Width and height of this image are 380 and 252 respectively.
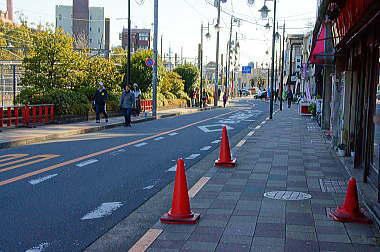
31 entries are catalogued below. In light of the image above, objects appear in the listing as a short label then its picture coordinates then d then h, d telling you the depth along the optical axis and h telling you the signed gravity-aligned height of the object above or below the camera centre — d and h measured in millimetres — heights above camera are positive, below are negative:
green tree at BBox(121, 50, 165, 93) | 34750 +1159
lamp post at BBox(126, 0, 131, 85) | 27281 +3492
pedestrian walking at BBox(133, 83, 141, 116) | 29394 -800
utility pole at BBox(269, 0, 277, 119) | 27828 +2908
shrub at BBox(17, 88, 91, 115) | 20877 -577
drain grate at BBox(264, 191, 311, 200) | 7332 -1606
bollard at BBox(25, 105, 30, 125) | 18828 -1190
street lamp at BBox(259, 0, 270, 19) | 25828 +4016
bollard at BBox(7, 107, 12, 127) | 18062 -1167
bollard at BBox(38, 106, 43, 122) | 20016 -1117
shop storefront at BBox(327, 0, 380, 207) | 7723 +254
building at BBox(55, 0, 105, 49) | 113469 +14935
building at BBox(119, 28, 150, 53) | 103744 +11569
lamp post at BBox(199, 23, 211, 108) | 48188 +5264
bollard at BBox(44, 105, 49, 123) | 20406 -1137
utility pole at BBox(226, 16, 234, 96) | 67000 +4601
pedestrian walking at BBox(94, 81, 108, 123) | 21953 -666
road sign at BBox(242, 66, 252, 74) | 97312 +3731
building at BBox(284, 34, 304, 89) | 85250 +7644
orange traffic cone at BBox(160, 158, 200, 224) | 6031 -1413
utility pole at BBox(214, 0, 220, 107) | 49953 +1347
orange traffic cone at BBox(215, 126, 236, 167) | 10297 -1423
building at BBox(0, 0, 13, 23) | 132288 +20342
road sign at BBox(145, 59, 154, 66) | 30597 +1526
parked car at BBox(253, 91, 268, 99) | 83319 -1116
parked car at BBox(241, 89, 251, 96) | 120475 -958
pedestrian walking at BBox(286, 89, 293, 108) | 49319 -879
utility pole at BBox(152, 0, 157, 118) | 29719 +1806
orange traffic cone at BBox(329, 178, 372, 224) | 5906 -1469
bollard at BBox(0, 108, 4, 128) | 17520 -1107
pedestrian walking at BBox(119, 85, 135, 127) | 21812 -723
